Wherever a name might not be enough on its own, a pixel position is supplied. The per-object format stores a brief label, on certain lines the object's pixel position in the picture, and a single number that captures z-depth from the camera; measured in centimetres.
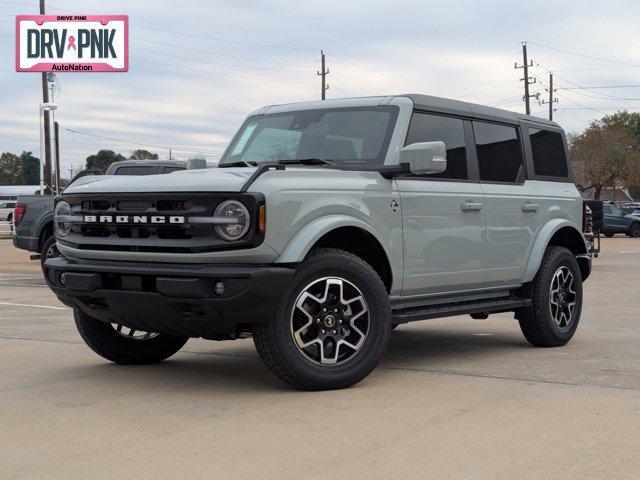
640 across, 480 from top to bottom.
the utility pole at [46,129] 4006
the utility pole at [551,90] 7475
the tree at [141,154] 10438
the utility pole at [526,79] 6488
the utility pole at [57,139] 7030
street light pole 3606
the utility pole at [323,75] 5800
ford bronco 564
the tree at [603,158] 8019
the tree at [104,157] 9206
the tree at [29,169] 14612
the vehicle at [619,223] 4172
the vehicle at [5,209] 6712
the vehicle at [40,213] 1475
